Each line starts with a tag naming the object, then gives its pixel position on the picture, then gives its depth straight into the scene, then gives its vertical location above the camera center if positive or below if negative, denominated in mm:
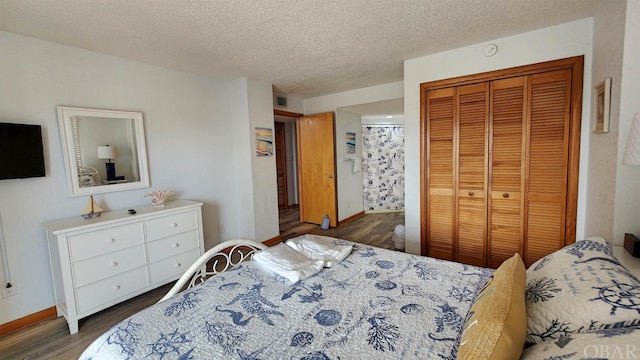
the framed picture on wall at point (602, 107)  1811 +304
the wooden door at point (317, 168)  4656 -156
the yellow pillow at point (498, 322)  735 -524
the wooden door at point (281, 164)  6301 -81
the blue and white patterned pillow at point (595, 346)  599 -481
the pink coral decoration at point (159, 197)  2807 -341
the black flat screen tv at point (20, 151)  2031 +152
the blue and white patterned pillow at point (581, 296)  772 -478
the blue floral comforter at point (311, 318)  979 -684
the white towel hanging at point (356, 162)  5133 -84
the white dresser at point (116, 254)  2072 -766
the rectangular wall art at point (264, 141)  3695 +279
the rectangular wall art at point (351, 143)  5078 +291
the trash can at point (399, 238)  3559 -1090
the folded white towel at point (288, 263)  1513 -624
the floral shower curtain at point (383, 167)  5680 -217
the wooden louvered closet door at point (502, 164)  2406 -113
